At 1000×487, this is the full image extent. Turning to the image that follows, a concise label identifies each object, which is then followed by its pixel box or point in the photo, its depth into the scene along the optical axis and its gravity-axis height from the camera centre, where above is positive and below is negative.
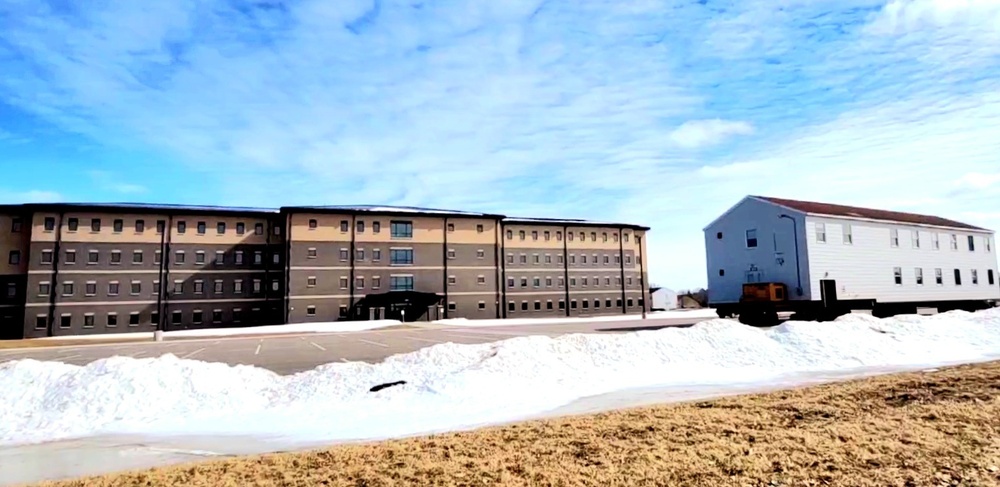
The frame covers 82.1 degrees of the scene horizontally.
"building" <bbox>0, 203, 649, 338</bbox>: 52.62 +3.82
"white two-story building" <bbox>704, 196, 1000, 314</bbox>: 28.92 +2.21
